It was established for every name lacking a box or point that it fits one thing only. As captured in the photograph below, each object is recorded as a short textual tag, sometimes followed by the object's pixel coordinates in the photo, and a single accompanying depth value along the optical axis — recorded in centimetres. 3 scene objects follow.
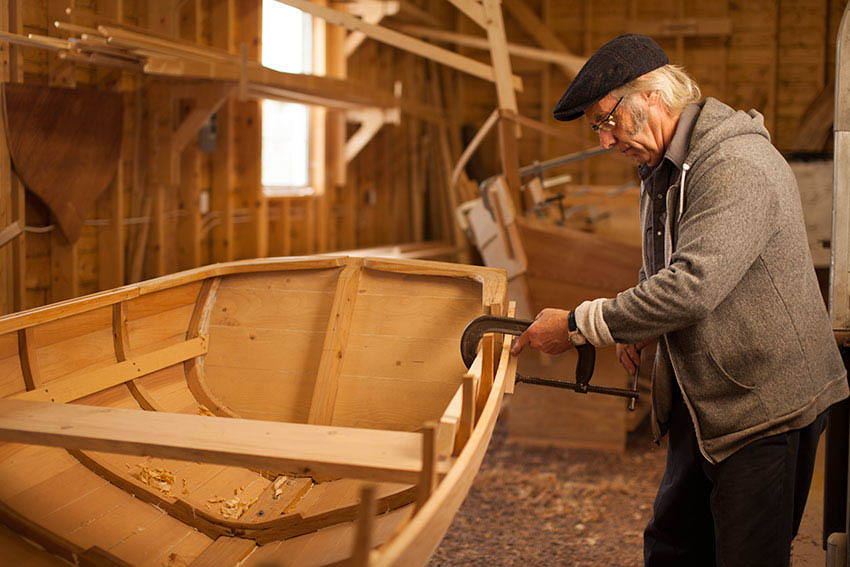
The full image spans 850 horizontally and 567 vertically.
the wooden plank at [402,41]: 412
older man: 173
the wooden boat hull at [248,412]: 171
